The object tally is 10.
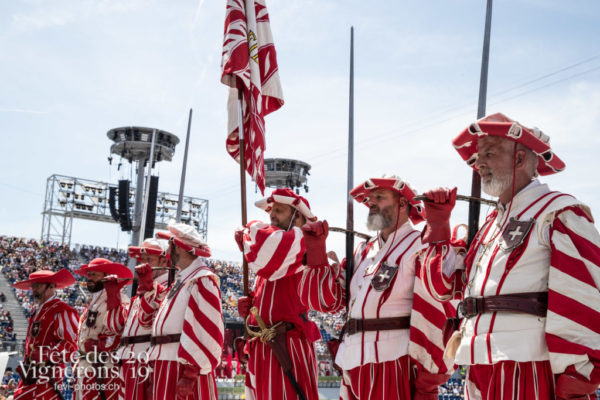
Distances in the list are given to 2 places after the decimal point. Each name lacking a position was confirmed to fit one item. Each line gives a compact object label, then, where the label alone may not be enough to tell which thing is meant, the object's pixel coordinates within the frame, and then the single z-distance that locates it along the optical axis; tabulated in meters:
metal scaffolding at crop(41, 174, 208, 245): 33.81
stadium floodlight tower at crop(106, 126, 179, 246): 27.35
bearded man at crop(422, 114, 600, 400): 2.47
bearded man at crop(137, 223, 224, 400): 4.91
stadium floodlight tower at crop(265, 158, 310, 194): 33.84
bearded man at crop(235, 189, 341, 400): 4.16
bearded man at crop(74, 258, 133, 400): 7.05
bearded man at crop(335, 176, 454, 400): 3.52
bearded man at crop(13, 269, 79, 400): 7.41
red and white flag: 5.18
